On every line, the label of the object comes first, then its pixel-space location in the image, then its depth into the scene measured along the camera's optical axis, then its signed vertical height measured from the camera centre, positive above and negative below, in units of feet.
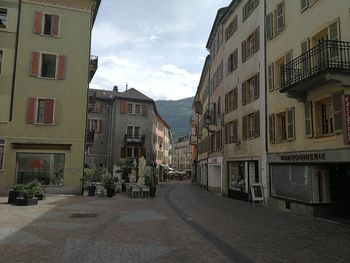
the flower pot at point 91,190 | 84.58 -3.29
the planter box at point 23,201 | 59.31 -4.23
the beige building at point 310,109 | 44.19 +9.92
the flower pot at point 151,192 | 87.85 -3.68
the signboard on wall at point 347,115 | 39.55 +6.83
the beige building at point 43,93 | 81.87 +18.77
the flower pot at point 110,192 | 83.52 -3.65
